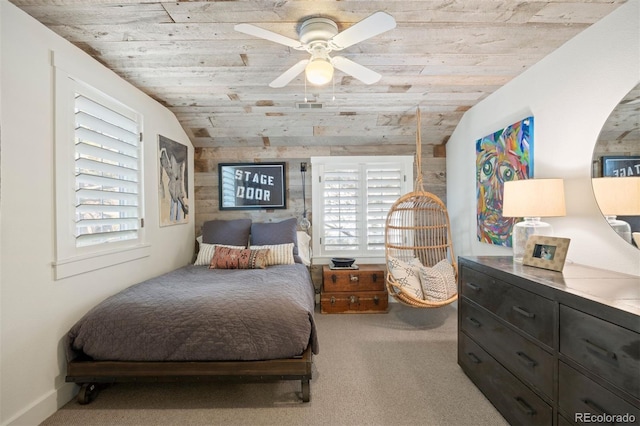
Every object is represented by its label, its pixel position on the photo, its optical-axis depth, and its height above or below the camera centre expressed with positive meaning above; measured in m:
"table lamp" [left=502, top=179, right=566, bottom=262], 1.94 +0.04
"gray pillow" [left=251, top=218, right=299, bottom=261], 3.66 -0.27
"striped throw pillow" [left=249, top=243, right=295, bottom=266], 3.42 -0.49
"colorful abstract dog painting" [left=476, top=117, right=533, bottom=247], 2.50 +0.36
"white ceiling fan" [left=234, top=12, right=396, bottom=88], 1.61 +0.97
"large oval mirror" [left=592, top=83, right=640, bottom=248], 1.61 +0.23
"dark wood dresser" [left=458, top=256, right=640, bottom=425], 1.16 -0.63
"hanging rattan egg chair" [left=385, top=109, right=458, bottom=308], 3.42 -0.28
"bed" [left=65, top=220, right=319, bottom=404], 1.94 -0.84
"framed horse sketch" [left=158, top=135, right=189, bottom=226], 3.22 +0.33
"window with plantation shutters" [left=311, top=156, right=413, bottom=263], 4.05 +0.22
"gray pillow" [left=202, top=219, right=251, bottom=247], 3.69 -0.26
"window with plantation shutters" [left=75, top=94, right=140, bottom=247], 2.17 +0.29
